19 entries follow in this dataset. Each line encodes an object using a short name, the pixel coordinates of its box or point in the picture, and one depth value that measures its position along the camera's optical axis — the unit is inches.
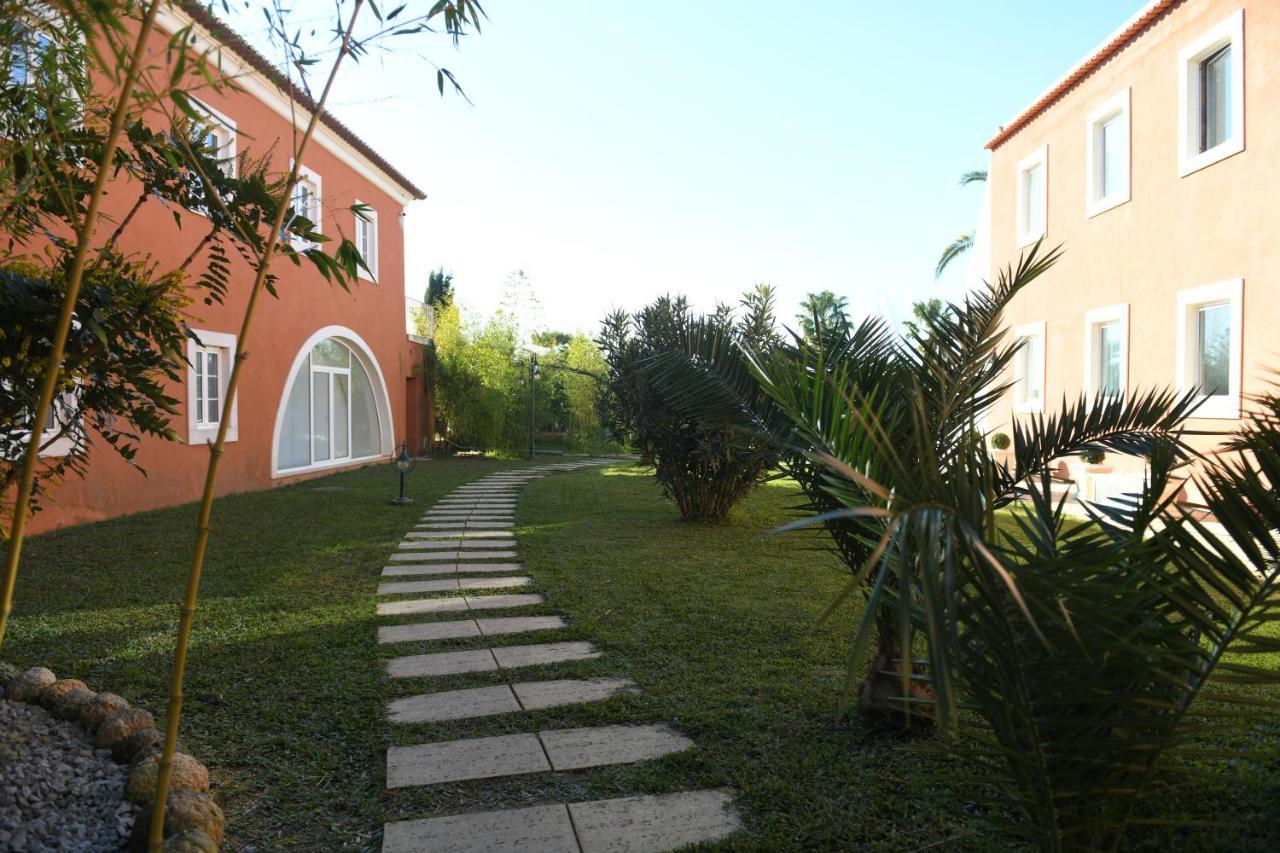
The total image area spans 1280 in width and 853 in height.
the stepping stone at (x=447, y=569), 223.5
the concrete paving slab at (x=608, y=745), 104.7
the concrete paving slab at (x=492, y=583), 207.3
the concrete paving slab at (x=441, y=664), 139.8
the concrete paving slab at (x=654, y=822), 85.0
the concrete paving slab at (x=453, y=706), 120.0
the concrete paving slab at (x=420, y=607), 181.0
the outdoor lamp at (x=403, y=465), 370.3
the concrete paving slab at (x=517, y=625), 166.4
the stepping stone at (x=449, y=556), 243.6
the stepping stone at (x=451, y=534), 284.7
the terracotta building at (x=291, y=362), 333.1
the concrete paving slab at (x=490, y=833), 84.0
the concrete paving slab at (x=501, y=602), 186.9
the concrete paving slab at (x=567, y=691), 125.7
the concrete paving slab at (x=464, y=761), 100.2
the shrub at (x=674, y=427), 307.1
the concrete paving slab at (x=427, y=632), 160.9
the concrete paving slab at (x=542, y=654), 145.6
